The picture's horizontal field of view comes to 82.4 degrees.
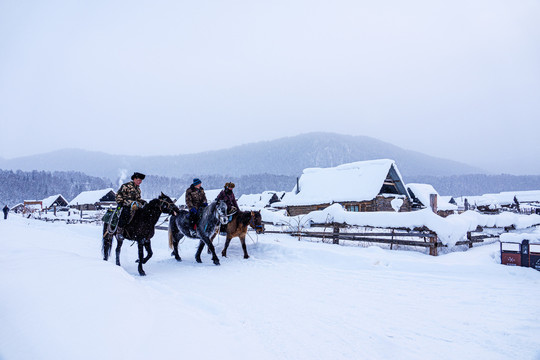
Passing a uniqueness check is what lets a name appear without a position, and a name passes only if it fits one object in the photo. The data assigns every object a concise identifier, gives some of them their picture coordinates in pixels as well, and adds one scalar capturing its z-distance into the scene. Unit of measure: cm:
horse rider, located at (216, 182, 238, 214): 1091
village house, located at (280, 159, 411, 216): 2502
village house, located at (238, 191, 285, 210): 7181
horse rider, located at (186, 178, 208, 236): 1005
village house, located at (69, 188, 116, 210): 6306
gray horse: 988
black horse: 848
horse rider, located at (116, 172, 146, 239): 834
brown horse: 1109
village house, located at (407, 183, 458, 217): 3322
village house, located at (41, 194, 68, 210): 6919
